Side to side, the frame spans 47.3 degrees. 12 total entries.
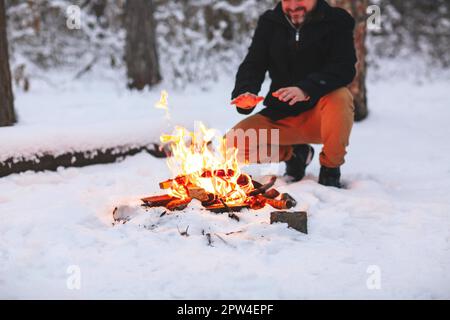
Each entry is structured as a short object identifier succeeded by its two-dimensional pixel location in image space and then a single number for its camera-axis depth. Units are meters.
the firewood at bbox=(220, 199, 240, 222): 3.16
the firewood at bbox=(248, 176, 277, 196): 3.47
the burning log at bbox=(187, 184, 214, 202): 3.29
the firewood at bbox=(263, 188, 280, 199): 3.45
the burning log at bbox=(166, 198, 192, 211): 3.22
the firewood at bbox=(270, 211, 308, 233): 2.97
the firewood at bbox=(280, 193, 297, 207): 3.35
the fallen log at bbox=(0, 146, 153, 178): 4.04
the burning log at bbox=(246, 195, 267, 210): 3.34
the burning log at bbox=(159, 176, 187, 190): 3.46
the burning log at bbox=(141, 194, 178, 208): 3.32
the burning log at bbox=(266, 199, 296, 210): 3.30
